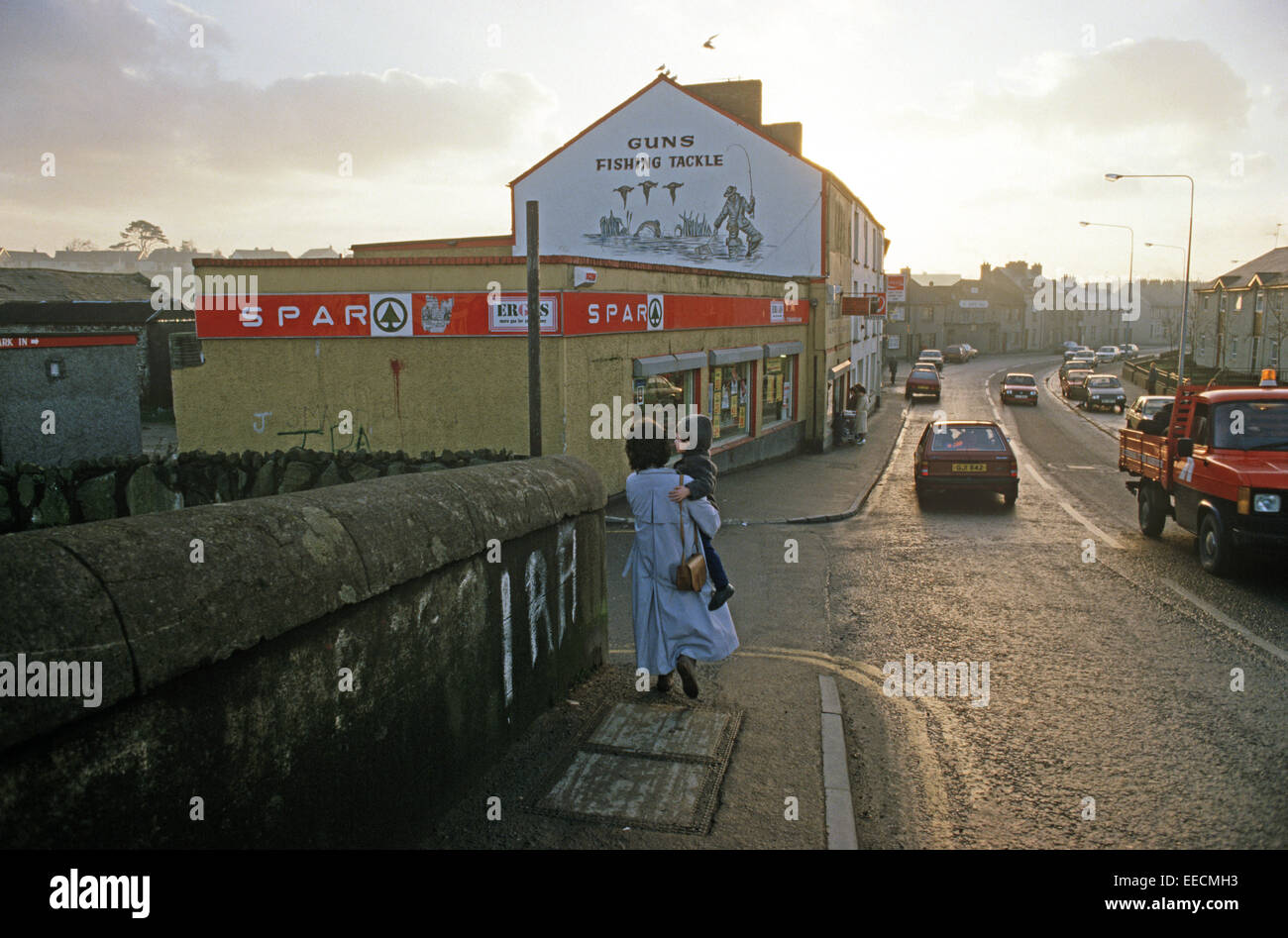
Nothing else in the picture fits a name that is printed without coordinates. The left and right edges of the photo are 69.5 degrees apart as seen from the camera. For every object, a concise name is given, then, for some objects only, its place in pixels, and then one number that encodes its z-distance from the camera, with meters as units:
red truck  9.91
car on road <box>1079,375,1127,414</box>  42.41
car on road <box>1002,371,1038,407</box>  43.97
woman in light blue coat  6.12
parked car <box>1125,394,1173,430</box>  25.30
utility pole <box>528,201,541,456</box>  9.57
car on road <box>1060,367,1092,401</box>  48.09
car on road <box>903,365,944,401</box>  47.69
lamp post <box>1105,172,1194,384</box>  38.10
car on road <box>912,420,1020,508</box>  16.97
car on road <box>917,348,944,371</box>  73.15
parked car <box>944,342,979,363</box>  85.69
